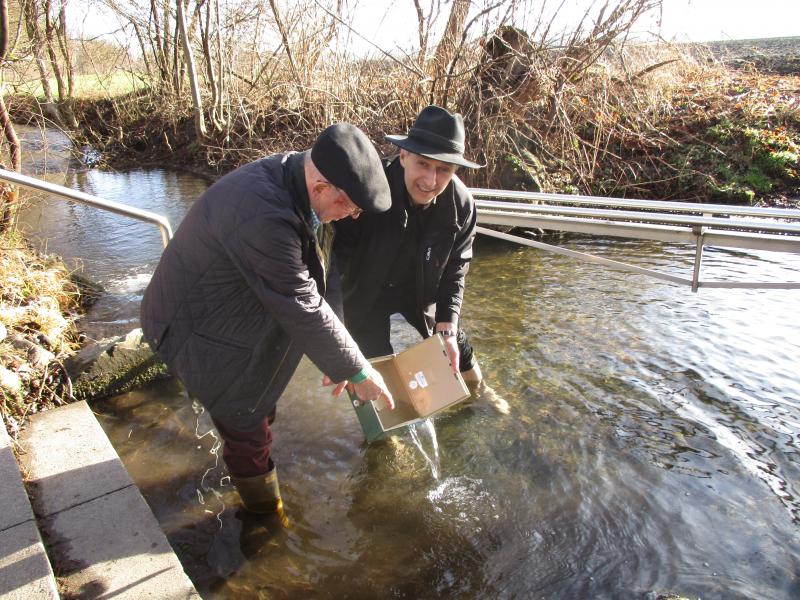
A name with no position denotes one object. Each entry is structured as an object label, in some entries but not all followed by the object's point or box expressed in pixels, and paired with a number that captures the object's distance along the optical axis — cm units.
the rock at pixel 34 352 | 361
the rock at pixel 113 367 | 381
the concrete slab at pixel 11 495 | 238
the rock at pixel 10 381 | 322
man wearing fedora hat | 278
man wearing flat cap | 203
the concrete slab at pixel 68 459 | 265
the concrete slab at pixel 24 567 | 205
